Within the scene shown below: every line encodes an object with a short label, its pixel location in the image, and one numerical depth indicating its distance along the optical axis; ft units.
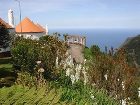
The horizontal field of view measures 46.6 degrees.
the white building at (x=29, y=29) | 78.20
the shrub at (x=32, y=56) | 30.73
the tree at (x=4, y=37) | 54.51
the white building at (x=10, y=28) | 64.02
